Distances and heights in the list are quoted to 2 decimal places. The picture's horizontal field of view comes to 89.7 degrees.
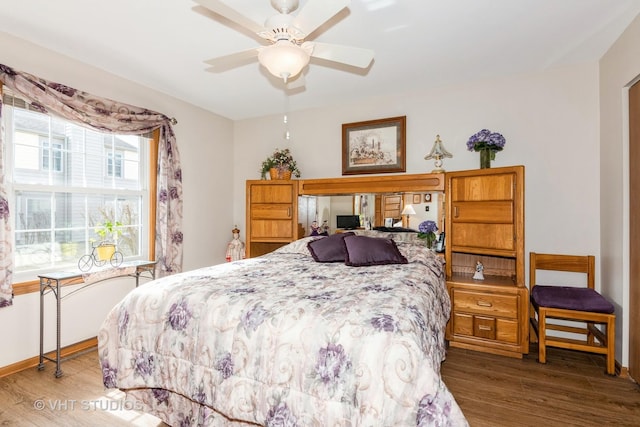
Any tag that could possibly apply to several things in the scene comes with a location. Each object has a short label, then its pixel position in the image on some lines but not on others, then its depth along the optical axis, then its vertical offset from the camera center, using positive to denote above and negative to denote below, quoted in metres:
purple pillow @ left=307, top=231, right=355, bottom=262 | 2.84 -0.34
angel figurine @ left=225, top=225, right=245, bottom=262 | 4.27 -0.52
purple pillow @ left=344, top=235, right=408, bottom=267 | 2.64 -0.34
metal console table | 2.37 -0.60
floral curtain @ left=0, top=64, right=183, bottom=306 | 2.35 +0.79
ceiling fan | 1.56 +0.96
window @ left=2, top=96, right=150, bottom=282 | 2.55 +0.20
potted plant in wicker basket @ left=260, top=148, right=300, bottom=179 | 3.88 +0.55
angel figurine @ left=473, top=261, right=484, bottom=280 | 2.94 -0.57
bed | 1.24 -0.63
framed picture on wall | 3.56 +0.75
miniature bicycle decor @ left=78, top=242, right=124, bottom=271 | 2.85 -0.41
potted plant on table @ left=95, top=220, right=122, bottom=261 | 2.86 -0.26
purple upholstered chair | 2.33 -0.72
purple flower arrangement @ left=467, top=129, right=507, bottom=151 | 2.91 +0.65
